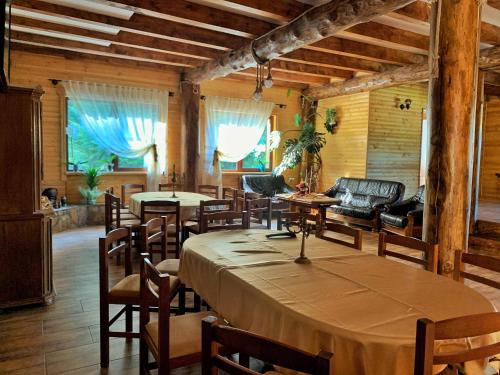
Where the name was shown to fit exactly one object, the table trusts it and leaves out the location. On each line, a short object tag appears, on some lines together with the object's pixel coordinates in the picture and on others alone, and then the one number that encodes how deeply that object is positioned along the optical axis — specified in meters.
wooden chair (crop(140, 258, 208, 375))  1.66
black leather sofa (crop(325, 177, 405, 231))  6.40
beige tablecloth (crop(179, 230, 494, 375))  1.29
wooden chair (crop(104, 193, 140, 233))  4.52
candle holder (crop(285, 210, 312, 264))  2.08
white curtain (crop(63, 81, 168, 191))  6.64
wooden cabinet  2.99
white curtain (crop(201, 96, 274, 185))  7.90
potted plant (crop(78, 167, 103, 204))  6.62
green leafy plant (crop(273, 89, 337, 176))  8.27
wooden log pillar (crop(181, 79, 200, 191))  7.17
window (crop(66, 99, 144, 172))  6.77
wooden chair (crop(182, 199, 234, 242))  4.24
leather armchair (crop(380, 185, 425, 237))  5.62
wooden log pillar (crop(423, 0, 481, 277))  2.82
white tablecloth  4.64
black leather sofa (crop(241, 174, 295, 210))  7.93
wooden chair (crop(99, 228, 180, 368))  2.26
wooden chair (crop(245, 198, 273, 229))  4.87
